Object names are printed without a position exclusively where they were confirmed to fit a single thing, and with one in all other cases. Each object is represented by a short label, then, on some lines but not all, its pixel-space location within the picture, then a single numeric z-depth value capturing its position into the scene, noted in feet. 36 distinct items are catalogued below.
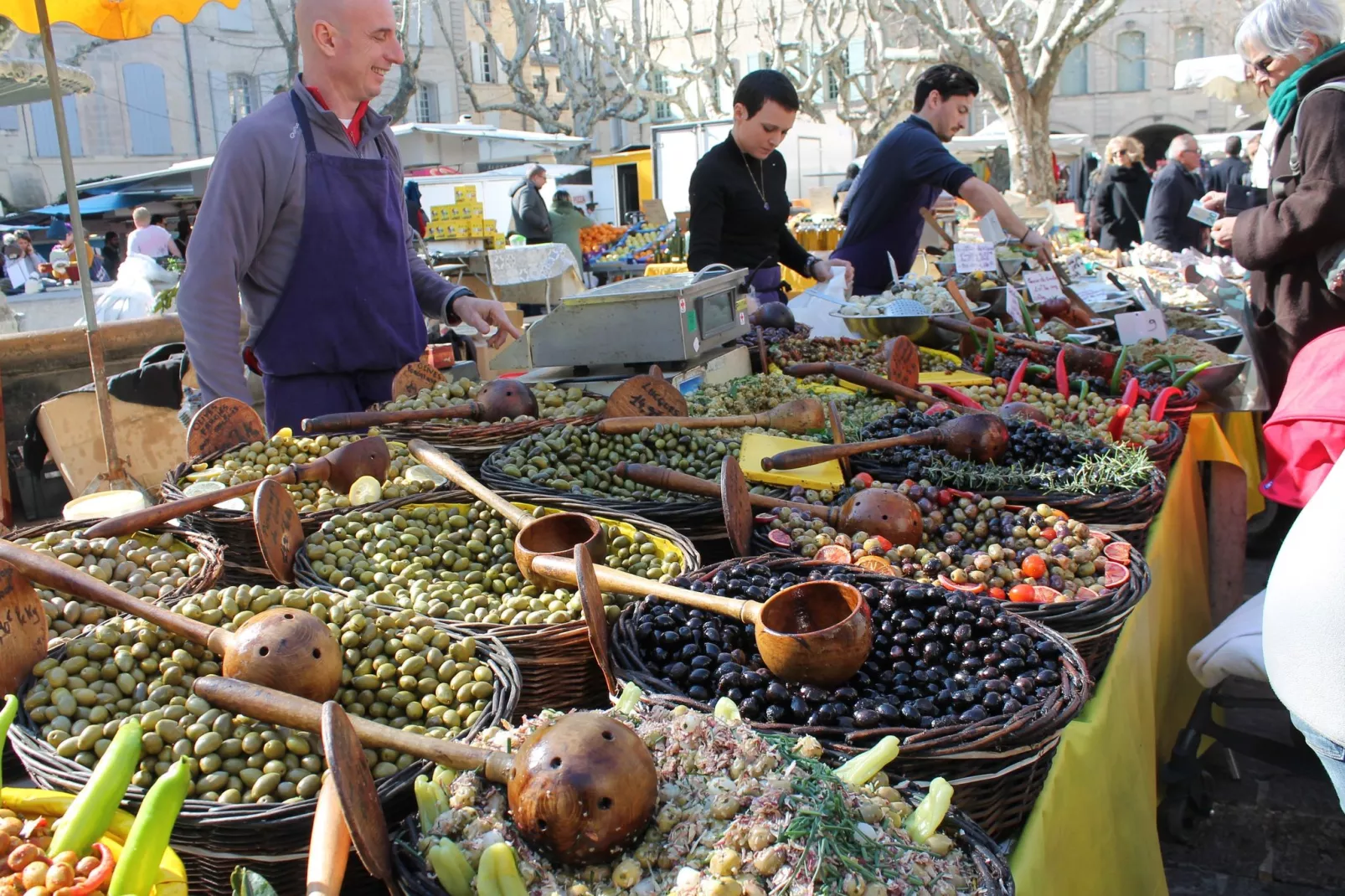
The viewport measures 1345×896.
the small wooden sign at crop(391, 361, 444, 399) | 9.80
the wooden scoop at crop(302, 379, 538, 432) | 8.65
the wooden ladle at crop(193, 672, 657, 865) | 3.64
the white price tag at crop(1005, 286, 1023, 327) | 15.06
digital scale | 10.46
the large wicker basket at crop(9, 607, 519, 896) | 3.90
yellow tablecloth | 4.87
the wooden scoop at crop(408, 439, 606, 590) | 6.15
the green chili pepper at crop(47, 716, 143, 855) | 3.81
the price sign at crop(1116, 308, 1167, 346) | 14.30
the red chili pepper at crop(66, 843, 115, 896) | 3.57
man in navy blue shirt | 16.11
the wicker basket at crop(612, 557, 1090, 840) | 4.36
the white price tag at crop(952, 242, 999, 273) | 17.06
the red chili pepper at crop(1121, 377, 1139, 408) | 10.62
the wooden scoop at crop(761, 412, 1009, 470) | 8.63
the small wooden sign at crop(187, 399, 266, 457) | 8.44
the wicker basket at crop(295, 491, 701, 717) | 5.32
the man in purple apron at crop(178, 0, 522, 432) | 8.93
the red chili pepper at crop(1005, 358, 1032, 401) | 11.41
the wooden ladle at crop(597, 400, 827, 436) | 9.21
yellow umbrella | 13.33
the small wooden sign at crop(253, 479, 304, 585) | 6.22
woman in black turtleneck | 14.43
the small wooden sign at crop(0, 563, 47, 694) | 4.84
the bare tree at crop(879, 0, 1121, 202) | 54.95
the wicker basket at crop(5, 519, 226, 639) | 5.78
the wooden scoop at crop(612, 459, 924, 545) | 7.02
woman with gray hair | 11.18
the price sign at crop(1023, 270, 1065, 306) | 16.25
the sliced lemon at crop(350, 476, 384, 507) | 7.53
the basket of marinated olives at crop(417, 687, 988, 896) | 3.57
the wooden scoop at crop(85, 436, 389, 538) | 6.34
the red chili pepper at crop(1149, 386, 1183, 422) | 10.51
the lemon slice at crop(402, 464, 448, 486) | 7.93
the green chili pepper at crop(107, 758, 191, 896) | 3.49
